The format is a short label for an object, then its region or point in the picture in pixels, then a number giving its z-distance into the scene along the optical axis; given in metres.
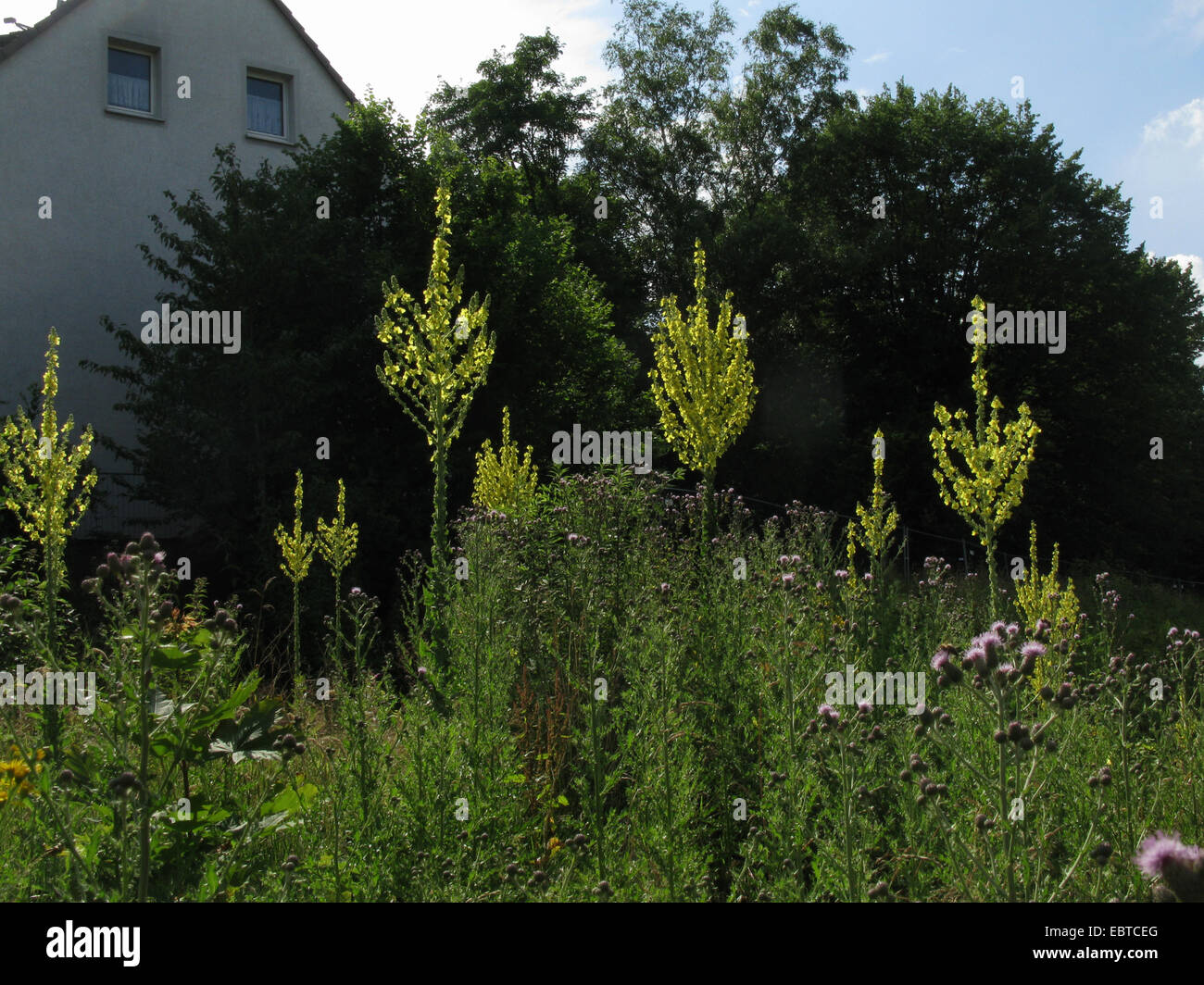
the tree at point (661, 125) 27.89
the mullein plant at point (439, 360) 5.28
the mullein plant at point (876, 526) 7.18
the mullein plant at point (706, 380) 6.98
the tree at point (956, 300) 25.02
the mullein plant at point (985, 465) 5.64
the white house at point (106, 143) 16.95
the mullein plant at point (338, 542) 7.60
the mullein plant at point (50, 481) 4.87
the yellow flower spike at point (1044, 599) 6.93
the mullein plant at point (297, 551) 7.98
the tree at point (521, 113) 25.98
